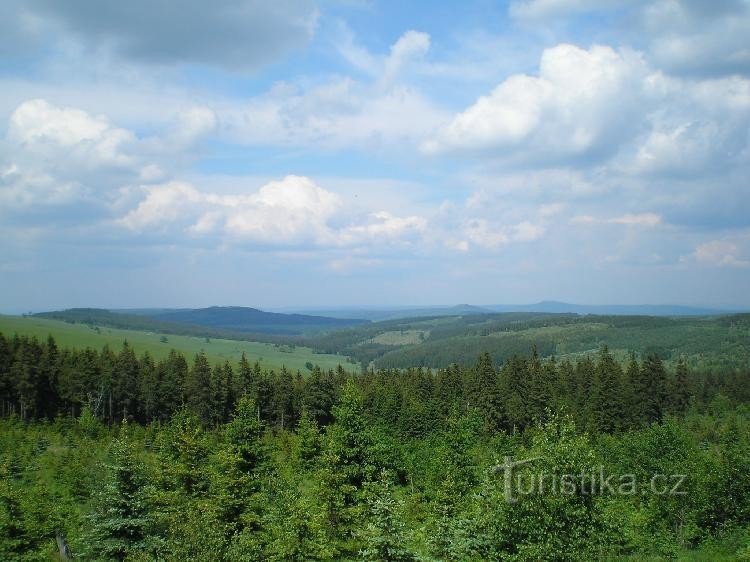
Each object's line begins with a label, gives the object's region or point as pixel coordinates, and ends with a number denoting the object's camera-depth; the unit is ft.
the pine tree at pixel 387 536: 76.13
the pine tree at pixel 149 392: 311.68
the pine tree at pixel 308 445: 149.28
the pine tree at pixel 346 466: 111.86
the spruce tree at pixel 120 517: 93.45
